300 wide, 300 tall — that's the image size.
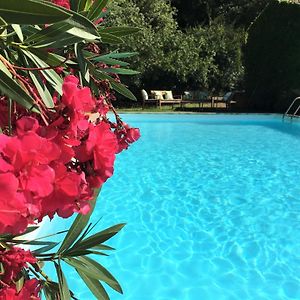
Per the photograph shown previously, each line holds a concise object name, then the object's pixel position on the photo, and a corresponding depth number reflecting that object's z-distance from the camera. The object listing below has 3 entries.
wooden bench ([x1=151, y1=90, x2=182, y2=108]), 14.09
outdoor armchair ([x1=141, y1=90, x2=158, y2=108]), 13.91
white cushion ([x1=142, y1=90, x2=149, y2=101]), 13.89
